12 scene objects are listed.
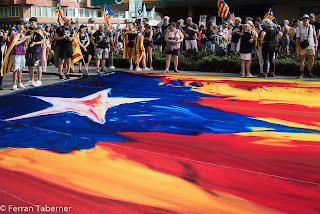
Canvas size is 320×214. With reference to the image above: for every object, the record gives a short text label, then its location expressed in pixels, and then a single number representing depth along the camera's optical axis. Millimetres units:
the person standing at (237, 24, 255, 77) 10555
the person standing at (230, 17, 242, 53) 12078
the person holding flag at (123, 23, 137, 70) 12844
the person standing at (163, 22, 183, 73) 11646
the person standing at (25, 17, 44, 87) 9016
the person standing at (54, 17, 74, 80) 10492
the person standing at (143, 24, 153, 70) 13031
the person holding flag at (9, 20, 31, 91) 8641
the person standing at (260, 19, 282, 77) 10500
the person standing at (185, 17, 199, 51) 13672
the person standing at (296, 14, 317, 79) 10000
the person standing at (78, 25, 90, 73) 12141
